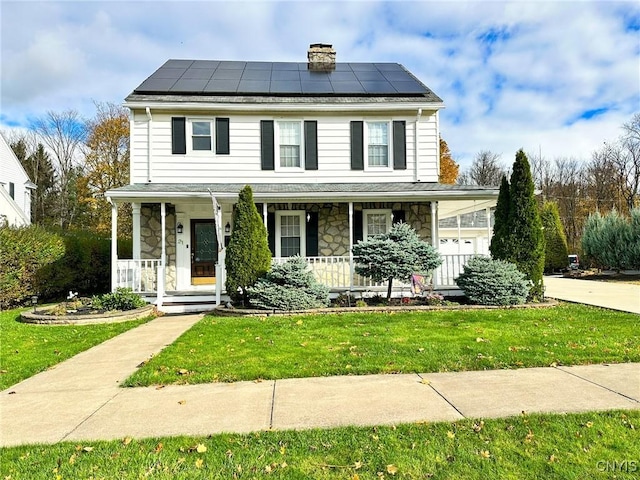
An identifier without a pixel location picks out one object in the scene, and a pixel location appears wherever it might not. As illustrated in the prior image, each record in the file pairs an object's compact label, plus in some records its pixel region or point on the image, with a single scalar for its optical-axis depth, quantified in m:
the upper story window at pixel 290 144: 11.77
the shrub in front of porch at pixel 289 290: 8.54
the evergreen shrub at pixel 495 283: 8.86
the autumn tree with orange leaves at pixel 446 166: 28.12
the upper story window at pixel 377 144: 11.89
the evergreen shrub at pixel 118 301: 8.87
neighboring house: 19.00
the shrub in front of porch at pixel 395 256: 8.94
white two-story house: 11.10
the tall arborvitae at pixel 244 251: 8.92
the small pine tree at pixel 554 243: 19.98
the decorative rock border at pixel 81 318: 8.01
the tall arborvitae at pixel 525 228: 9.30
